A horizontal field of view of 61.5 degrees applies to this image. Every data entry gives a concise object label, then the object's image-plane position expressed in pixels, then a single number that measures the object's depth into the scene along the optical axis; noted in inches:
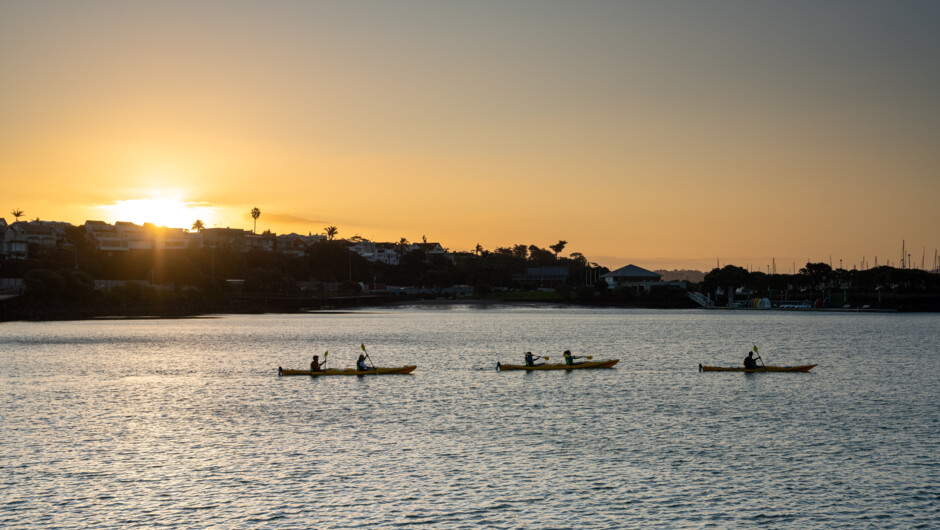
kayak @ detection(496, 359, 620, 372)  2797.7
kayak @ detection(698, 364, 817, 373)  2748.5
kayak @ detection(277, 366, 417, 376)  2664.9
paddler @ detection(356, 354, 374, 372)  2591.0
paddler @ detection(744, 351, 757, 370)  2706.7
